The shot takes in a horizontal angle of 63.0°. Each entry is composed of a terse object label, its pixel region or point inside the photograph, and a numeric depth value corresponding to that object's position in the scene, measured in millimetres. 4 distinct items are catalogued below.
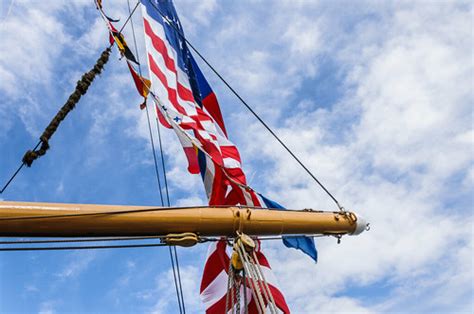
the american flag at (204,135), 6680
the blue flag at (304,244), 7375
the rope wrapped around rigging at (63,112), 6180
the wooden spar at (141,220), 4777
